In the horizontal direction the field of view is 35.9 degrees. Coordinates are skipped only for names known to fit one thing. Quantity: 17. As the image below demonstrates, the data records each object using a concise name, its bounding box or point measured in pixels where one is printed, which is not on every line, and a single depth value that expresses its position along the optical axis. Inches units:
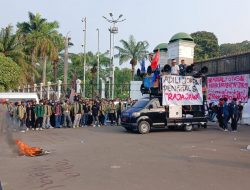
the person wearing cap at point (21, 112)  802.8
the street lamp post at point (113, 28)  1529.8
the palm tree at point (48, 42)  1795.0
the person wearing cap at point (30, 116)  816.9
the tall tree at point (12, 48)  1670.8
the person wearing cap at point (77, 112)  859.4
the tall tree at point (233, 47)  3037.2
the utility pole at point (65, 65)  1701.6
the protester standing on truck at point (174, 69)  768.4
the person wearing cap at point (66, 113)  850.8
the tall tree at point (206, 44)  2620.6
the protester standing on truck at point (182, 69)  771.4
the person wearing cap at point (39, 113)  816.9
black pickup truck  714.8
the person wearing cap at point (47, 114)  826.8
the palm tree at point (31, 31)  1809.8
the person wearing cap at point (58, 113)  843.8
